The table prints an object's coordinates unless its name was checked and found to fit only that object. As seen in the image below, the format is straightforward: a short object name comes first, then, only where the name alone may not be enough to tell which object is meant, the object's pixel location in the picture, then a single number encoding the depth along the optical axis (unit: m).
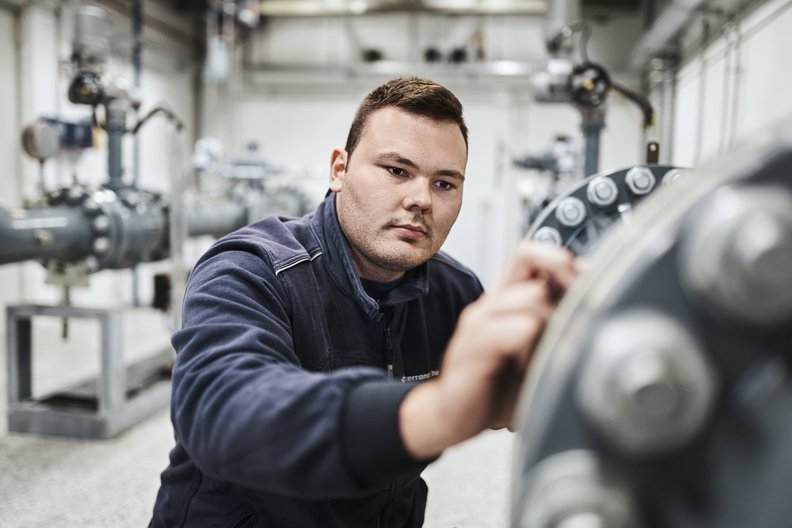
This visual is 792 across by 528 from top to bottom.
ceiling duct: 6.77
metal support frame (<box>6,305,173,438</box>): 2.53
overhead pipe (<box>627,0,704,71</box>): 4.07
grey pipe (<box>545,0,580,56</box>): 3.22
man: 0.48
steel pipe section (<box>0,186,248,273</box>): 2.16
